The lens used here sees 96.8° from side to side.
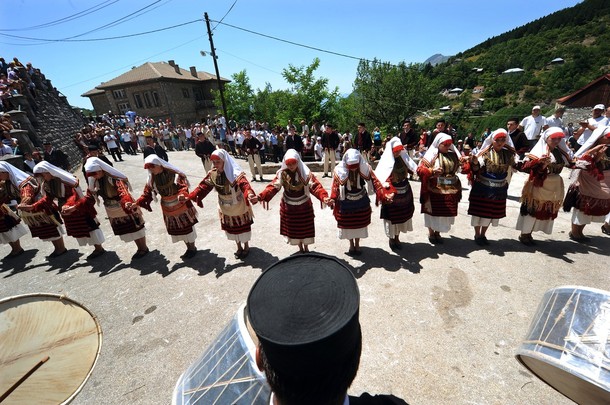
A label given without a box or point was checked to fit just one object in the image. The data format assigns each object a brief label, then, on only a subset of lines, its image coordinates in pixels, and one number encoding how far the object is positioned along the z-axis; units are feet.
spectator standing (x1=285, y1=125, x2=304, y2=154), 32.22
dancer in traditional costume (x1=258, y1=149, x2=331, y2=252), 14.19
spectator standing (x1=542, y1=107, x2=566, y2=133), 22.84
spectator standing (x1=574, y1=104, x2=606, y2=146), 20.92
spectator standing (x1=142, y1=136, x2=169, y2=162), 28.59
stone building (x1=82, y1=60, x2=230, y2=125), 108.68
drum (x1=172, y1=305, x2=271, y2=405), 3.78
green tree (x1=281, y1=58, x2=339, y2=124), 92.99
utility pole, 48.96
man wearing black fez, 2.82
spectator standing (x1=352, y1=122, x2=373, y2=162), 30.01
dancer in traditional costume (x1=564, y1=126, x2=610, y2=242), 13.99
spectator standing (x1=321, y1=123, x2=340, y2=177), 30.89
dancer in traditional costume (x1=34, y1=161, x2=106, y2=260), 16.22
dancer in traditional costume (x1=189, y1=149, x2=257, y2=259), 14.88
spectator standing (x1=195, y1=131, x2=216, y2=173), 31.32
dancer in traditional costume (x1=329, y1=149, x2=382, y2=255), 14.05
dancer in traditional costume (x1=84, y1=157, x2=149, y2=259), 15.56
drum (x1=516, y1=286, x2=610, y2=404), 3.74
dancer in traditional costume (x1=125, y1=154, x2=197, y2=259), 15.39
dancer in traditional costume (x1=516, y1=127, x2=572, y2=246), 13.75
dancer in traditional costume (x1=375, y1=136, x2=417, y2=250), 14.40
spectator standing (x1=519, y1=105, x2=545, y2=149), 22.17
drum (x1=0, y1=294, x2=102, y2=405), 3.73
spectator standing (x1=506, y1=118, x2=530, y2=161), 19.43
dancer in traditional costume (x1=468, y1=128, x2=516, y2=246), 14.28
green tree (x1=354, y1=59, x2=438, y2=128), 108.17
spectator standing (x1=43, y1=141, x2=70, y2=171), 30.53
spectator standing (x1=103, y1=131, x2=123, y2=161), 49.60
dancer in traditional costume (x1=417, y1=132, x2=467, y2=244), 14.56
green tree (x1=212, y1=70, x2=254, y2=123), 123.24
